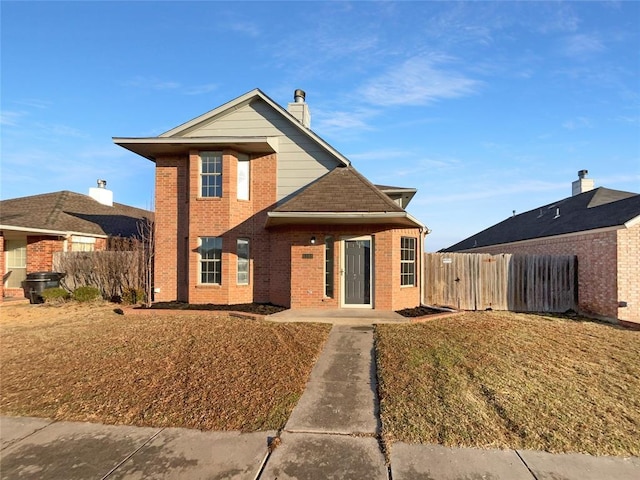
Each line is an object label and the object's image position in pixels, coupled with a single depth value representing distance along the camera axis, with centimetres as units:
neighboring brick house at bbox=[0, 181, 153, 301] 1545
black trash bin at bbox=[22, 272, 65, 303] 1386
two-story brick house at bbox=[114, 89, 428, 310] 1102
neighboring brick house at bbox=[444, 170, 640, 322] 1082
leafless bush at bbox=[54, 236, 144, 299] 1391
